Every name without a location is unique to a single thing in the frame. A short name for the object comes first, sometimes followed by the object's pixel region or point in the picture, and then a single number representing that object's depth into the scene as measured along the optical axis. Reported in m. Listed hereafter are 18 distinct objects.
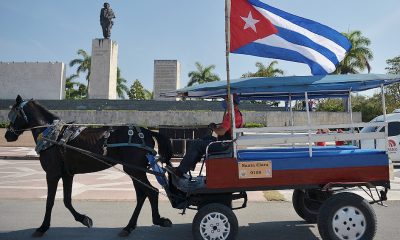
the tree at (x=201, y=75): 51.45
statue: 39.66
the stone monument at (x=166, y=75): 47.19
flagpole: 5.06
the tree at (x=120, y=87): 55.84
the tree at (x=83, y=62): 51.47
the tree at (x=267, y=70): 45.97
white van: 15.28
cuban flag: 5.50
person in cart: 5.27
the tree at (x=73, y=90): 58.66
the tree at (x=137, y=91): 63.54
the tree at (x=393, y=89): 45.19
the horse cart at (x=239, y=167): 4.91
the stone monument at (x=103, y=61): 39.66
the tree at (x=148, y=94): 60.71
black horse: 5.76
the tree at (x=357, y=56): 38.97
